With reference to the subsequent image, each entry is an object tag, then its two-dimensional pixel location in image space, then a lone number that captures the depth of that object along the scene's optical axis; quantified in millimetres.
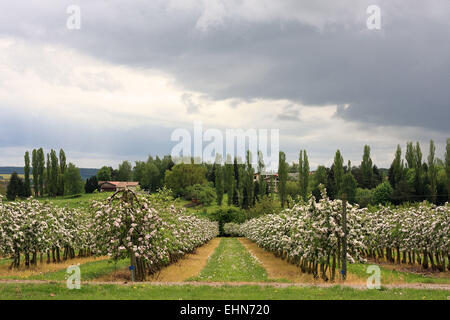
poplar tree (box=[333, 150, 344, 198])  90188
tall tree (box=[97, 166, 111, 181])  150200
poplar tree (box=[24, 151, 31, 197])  105812
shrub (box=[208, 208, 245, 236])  95562
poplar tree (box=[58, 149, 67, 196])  109562
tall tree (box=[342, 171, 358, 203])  88244
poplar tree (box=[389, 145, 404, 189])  91000
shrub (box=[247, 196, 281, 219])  80688
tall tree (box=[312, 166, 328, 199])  104000
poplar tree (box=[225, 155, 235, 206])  108562
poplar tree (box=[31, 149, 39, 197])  108375
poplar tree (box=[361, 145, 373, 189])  99125
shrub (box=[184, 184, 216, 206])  111438
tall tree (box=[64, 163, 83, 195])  111000
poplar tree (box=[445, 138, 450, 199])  72750
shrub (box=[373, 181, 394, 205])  89475
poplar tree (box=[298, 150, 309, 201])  96000
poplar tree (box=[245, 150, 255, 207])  105750
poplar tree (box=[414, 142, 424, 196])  80812
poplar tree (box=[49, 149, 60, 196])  108500
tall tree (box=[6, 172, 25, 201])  104812
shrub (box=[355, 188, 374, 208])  91375
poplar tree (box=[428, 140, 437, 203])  77875
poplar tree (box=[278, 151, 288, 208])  96438
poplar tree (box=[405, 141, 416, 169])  89994
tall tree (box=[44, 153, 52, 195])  108250
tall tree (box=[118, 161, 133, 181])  156250
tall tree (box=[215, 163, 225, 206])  109250
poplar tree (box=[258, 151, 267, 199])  106175
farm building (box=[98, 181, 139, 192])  128750
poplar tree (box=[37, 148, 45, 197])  108375
